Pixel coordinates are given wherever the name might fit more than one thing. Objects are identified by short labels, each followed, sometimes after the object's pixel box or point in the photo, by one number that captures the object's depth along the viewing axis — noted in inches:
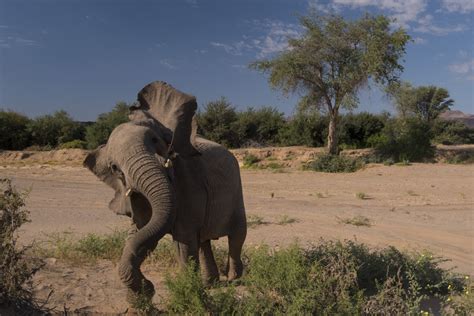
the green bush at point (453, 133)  1374.3
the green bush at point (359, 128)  1213.7
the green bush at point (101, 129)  1177.2
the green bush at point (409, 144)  913.0
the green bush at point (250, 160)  943.7
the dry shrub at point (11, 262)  156.6
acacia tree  870.0
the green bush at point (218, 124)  1237.7
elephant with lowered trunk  144.9
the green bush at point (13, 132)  1227.9
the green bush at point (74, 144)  1170.1
